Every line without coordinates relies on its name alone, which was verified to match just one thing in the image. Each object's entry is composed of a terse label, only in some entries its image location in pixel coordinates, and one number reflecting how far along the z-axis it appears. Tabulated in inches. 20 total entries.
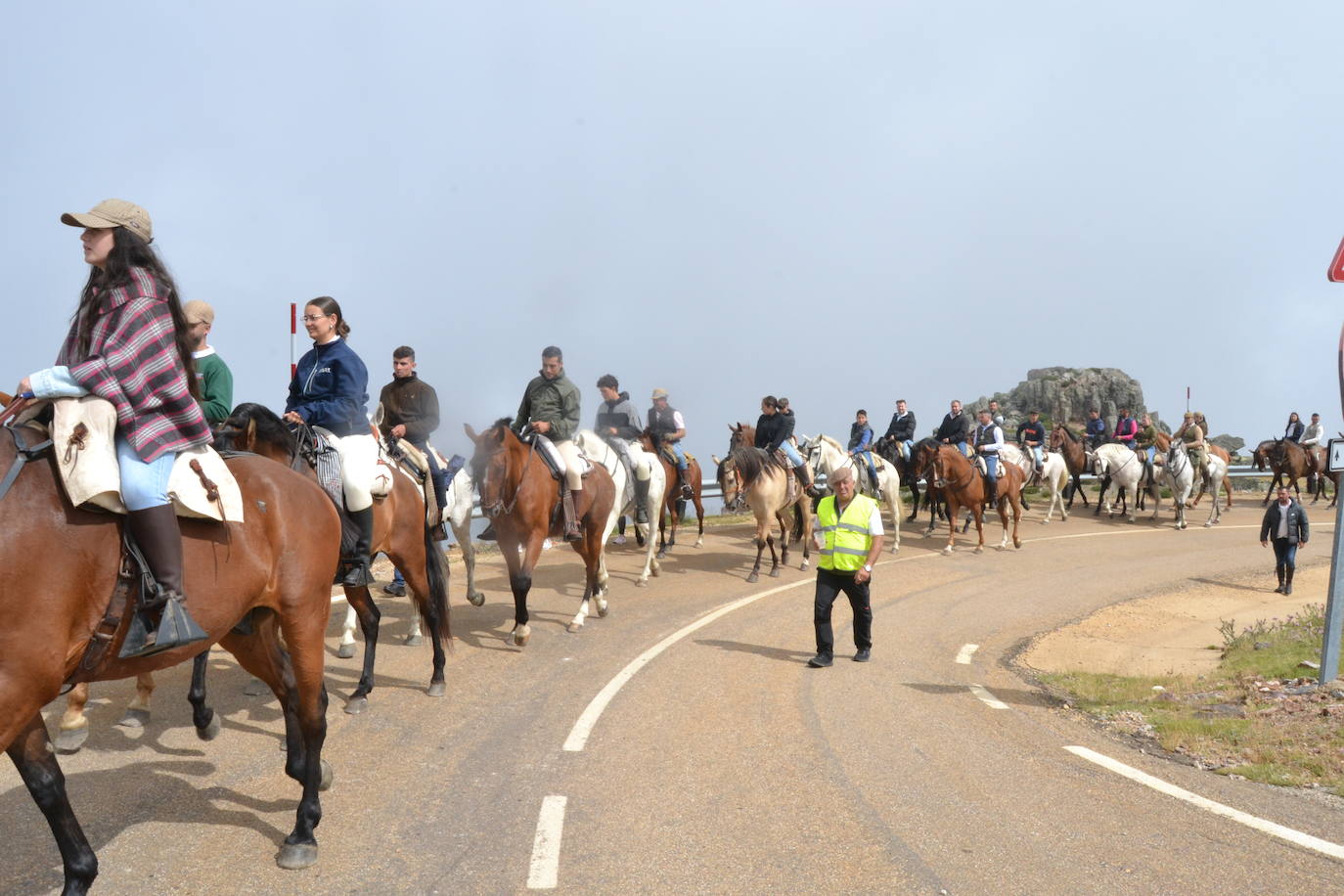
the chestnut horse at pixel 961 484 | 820.0
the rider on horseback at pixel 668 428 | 690.8
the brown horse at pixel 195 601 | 149.8
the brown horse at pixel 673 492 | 685.4
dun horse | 663.1
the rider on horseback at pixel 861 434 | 986.7
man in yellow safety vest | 401.7
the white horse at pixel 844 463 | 796.0
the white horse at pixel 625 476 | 522.6
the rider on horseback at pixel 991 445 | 843.4
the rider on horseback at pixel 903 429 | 958.4
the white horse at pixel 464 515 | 481.4
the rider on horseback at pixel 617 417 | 587.1
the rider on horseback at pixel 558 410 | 445.4
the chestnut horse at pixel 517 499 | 411.8
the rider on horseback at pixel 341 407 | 293.9
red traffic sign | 320.8
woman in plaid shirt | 162.4
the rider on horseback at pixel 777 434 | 722.8
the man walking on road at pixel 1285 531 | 655.1
